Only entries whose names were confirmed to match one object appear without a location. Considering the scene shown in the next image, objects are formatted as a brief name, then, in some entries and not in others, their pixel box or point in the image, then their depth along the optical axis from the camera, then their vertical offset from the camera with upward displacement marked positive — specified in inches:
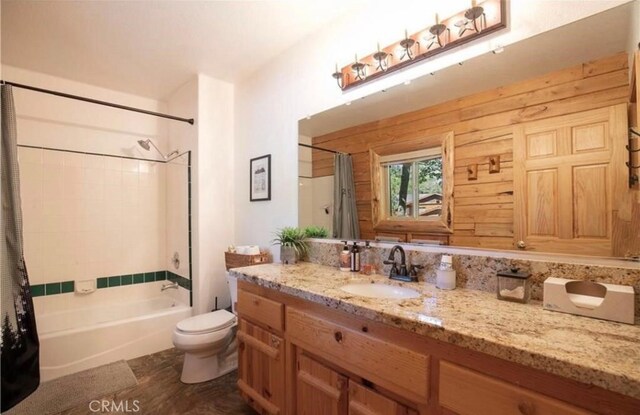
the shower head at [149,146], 123.3 +28.1
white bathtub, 86.8 -38.7
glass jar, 43.1 -12.1
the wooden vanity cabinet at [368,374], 28.5 -21.5
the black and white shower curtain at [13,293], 68.1 -19.2
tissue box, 35.3 -12.2
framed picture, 96.9 +10.7
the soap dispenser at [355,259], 67.8 -11.9
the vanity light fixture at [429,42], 50.9 +33.1
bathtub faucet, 119.1 -30.9
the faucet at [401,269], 58.0 -12.7
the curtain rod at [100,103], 76.9 +33.8
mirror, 41.1 +9.6
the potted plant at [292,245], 80.0 -10.1
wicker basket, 90.5 -15.6
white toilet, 79.2 -36.6
